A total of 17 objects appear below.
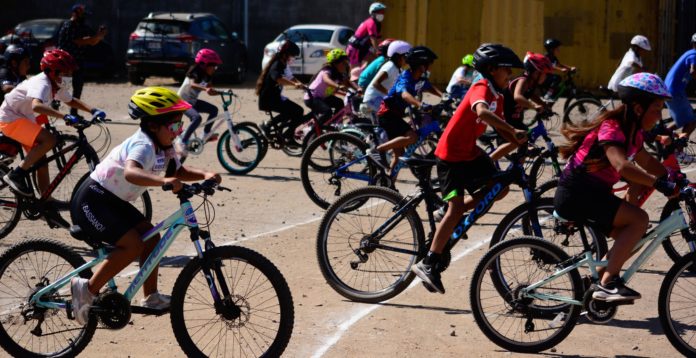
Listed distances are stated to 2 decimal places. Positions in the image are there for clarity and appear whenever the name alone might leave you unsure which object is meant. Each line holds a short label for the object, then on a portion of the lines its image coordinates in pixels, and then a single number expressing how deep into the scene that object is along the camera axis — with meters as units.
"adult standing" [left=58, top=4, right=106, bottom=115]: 17.31
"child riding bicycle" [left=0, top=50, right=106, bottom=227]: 9.97
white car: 25.70
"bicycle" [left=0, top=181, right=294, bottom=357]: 6.14
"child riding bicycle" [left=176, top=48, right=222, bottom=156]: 13.85
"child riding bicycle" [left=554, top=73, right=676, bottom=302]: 6.60
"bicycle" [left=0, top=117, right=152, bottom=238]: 9.79
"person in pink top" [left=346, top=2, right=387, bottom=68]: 19.08
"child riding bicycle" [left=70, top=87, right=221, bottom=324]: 6.32
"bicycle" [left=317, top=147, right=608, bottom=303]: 7.76
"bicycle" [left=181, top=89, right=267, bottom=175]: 14.20
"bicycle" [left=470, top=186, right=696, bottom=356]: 6.64
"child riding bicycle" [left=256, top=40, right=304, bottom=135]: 14.27
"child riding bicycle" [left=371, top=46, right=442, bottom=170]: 11.52
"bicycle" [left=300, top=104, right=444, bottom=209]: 11.29
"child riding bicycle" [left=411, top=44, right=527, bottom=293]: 7.46
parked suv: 24.88
